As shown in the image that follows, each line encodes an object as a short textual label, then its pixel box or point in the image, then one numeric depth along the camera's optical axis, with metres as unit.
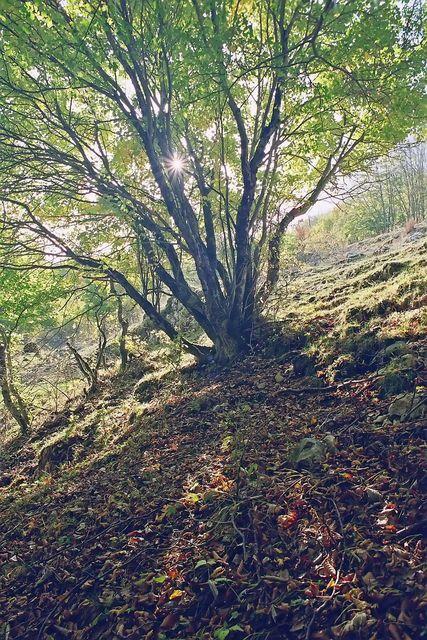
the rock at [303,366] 6.00
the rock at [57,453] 7.39
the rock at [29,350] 9.16
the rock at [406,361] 4.37
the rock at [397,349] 4.80
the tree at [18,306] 8.92
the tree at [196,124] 5.51
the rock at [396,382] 4.23
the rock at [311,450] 3.80
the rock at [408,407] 3.74
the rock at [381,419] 3.93
